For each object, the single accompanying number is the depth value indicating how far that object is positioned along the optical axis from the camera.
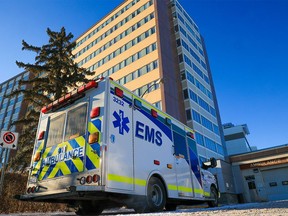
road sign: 7.01
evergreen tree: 17.00
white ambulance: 5.33
